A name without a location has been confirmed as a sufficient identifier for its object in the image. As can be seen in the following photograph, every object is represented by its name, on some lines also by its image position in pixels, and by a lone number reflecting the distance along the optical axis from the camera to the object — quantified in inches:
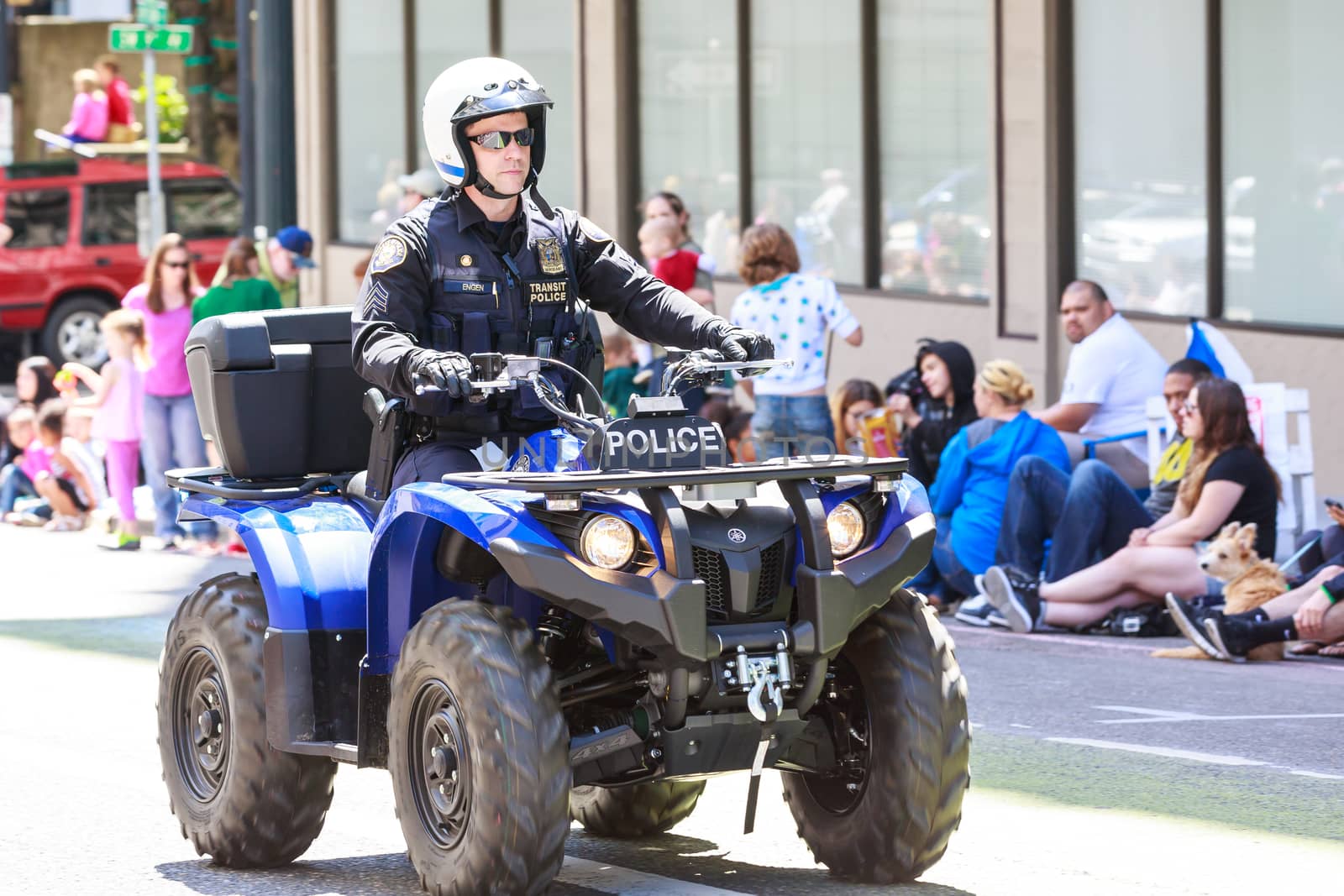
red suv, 975.6
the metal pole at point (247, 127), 822.5
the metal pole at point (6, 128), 922.7
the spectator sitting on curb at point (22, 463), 687.1
